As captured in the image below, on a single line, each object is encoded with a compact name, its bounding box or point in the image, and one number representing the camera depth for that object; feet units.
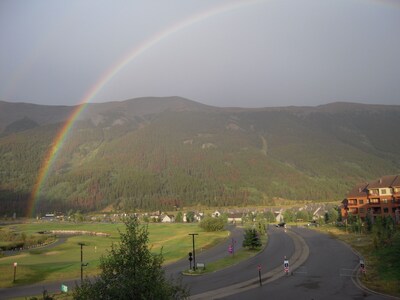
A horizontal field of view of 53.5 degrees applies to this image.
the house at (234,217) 575.13
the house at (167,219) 614.87
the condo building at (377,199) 336.08
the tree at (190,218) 594.65
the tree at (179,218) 601.05
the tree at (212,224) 374.02
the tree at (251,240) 234.79
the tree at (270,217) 527.97
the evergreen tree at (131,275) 57.26
